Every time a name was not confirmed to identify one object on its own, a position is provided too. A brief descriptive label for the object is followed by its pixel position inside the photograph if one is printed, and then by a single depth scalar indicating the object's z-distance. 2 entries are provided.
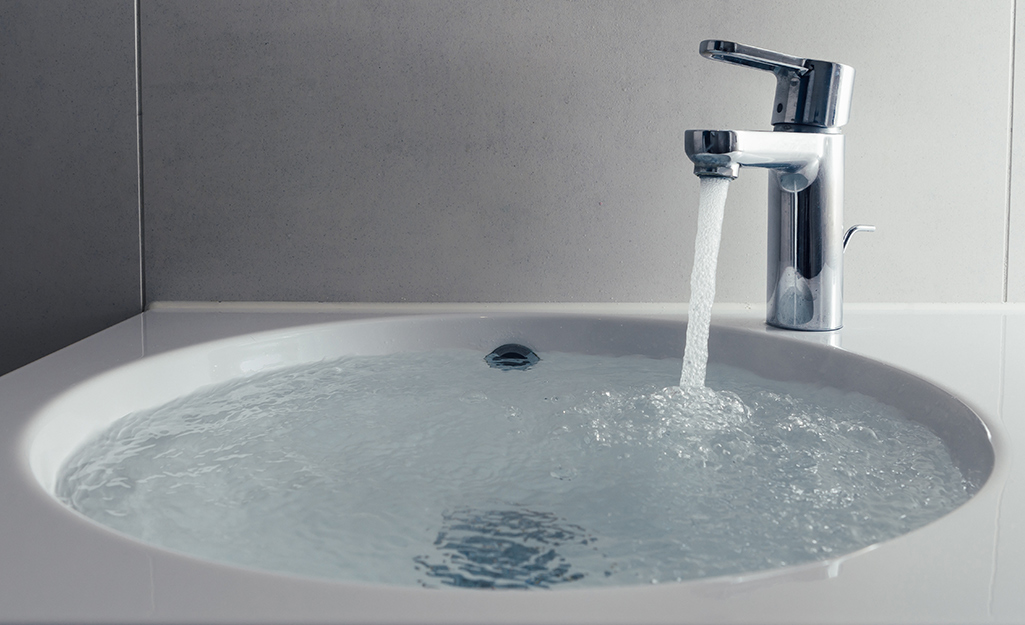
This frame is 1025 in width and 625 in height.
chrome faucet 1.12
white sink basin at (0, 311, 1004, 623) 0.42
